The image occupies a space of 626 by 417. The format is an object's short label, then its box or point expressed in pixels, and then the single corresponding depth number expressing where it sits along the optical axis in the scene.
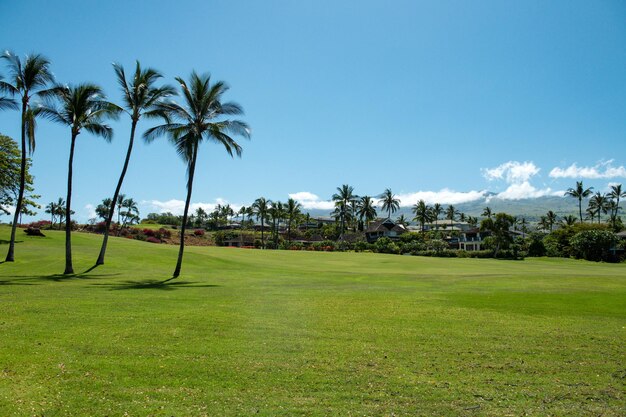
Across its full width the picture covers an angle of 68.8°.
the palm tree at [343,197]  115.88
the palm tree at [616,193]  137.50
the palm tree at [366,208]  140.38
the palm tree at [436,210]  154.38
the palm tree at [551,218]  169.23
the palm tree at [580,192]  130.88
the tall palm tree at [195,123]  30.22
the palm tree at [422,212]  136.25
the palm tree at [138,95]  30.98
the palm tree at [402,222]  180.88
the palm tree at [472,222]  175.44
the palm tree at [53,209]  147.14
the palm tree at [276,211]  114.75
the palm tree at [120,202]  133.50
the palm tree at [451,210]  195.23
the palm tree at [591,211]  138.70
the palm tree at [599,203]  138.12
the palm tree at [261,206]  114.12
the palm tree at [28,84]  29.72
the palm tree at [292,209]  115.19
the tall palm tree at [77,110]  29.30
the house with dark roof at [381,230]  145.38
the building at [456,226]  176.56
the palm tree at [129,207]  140.12
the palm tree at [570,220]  128.68
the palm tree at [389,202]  151.25
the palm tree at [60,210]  142.12
